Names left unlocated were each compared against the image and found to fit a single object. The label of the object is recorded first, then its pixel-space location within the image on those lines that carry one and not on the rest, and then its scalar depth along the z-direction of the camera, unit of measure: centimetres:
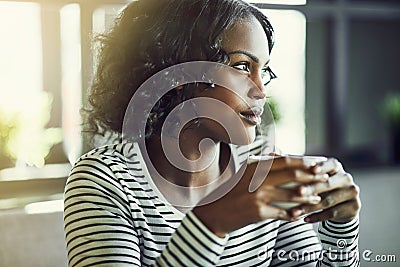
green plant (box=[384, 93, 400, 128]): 344
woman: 136
